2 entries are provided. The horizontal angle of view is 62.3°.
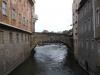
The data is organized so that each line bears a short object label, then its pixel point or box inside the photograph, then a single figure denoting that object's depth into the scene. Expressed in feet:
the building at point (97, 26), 23.78
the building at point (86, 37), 28.25
